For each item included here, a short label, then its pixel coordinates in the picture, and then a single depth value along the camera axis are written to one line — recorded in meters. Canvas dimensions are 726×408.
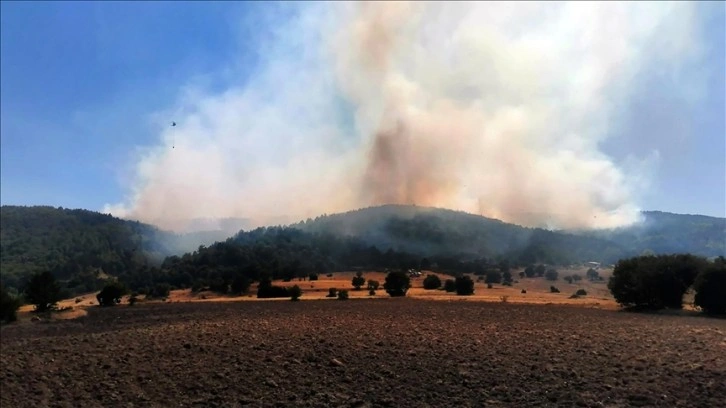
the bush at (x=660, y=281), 51.12
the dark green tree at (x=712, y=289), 45.09
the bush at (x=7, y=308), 57.38
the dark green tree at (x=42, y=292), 71.81
